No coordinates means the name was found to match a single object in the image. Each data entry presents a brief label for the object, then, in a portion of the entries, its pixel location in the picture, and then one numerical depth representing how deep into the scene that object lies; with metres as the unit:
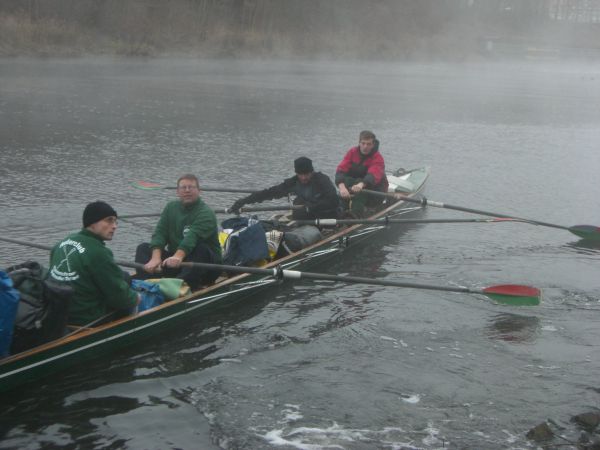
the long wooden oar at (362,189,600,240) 14.59
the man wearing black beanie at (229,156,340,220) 12.80
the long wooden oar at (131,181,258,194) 14.26
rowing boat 7.77
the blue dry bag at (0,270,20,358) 7.12
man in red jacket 14.27
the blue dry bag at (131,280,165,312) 9.17
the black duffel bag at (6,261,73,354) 7.50
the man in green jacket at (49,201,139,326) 7.84
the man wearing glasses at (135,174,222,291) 9.73
